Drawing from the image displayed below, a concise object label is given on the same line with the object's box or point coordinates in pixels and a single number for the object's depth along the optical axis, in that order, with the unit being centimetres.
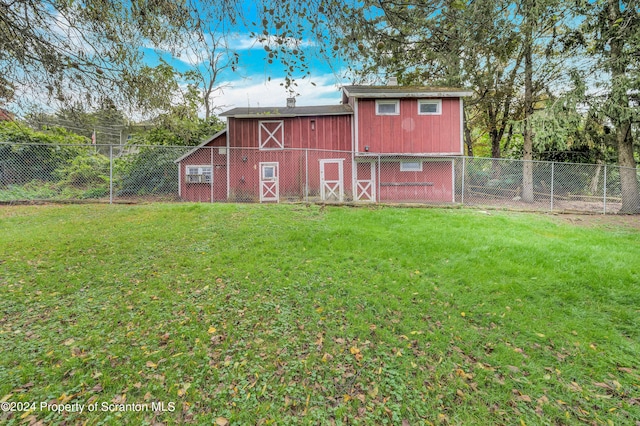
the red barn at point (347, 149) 1244
